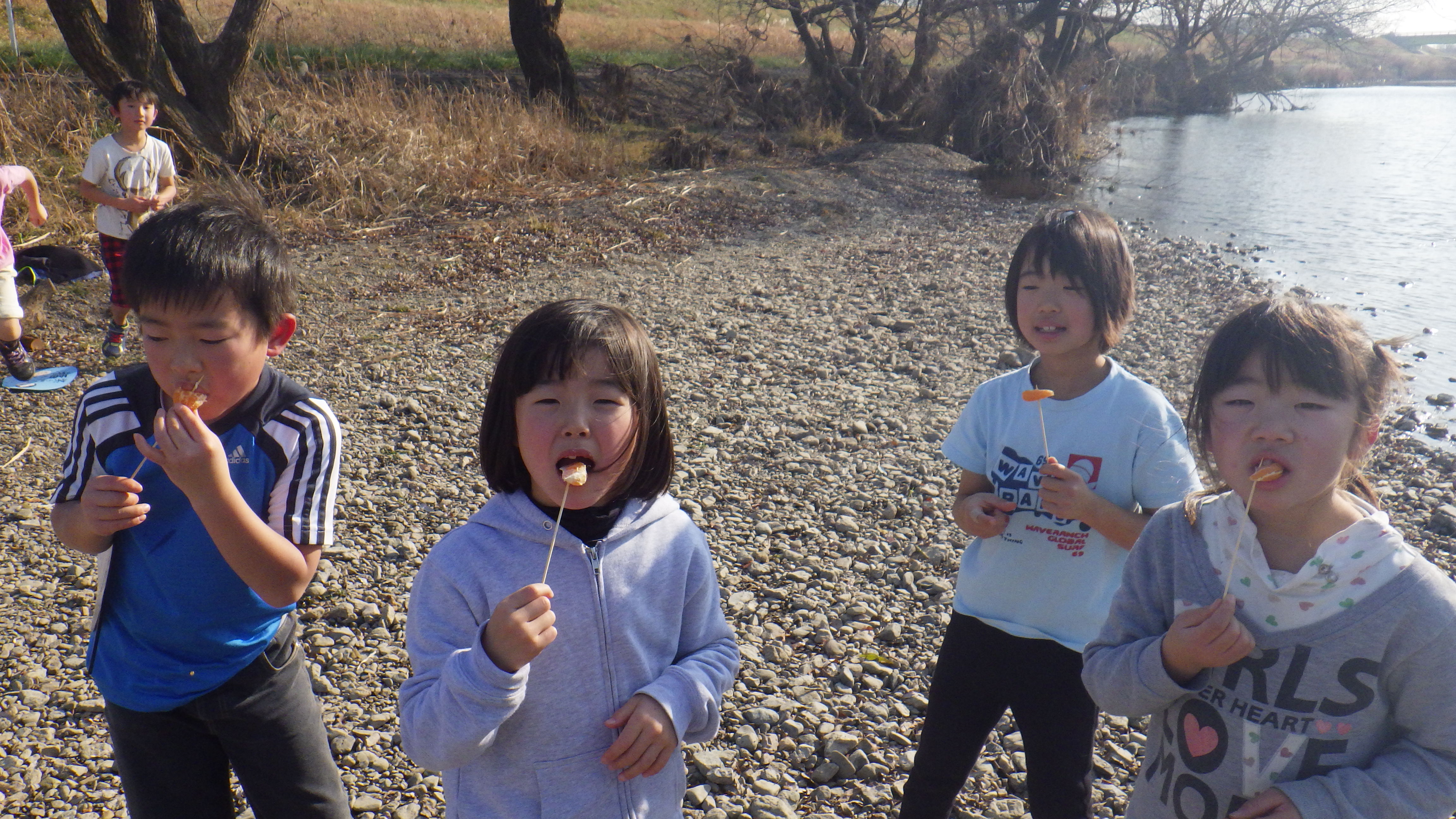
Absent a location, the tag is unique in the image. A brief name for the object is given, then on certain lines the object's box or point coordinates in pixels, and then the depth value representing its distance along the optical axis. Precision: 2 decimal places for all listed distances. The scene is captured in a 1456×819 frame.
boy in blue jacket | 1.85
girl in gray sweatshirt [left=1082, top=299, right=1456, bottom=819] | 1.51
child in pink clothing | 5.66
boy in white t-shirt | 6.20
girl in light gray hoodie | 1.67
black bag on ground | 7.15
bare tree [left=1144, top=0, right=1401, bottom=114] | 31.44
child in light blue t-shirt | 2.21
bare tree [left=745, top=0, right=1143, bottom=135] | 19.06
